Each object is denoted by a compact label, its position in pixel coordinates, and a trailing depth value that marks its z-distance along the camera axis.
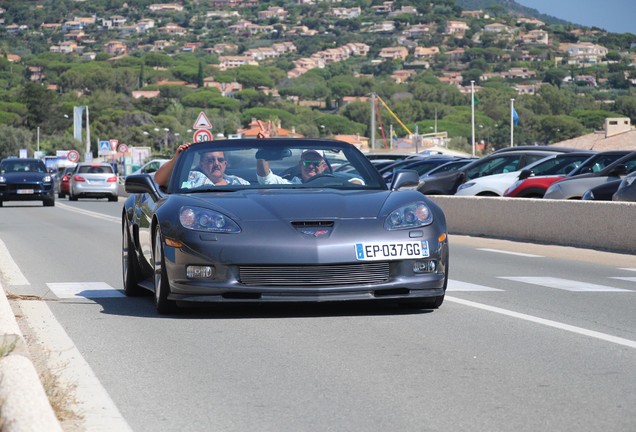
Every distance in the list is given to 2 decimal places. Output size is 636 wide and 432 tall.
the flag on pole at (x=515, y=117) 89.19
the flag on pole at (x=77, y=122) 125.29
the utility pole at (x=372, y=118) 86.11
